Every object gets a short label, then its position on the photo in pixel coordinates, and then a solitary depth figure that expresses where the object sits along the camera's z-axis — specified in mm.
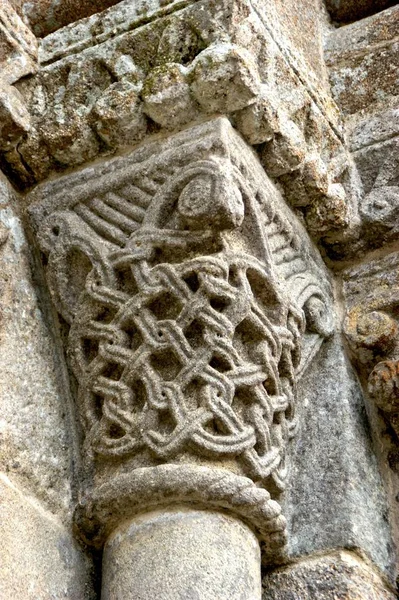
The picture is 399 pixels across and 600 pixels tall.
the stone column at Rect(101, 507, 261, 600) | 1938
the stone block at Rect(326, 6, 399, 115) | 3049
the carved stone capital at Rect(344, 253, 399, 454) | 2434
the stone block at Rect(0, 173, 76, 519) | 2164
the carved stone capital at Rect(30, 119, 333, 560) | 2064
